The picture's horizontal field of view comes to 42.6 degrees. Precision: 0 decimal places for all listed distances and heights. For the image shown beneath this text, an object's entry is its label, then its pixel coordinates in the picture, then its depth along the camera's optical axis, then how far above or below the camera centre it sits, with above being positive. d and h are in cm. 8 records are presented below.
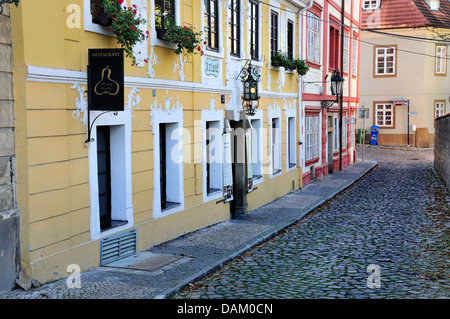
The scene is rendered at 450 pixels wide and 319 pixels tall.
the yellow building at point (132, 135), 726 -25
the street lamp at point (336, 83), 2143 +125
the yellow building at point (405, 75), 3884 +282
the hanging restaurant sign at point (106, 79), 805 +57
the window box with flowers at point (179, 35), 1020 +150
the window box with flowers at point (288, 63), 1686 +167
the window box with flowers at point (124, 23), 839 +142
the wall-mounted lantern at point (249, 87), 1405 +75
